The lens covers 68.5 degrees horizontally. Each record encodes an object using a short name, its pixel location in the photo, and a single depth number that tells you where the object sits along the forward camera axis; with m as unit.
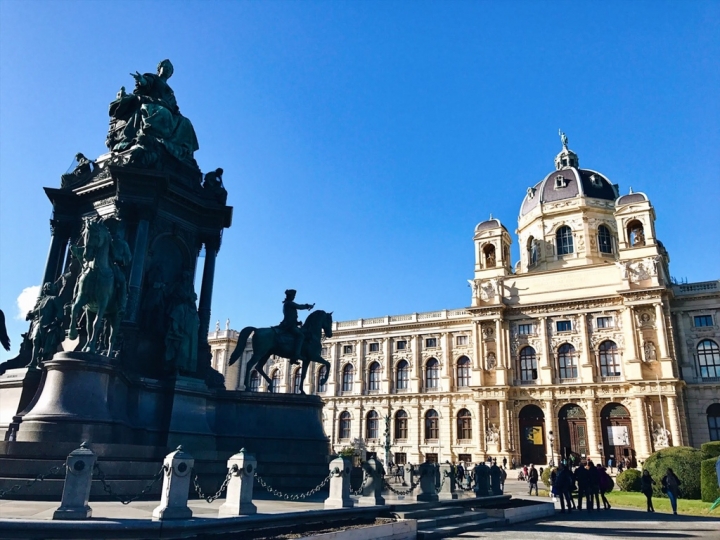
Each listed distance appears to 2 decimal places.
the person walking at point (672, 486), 16.19
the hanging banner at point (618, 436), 44.56
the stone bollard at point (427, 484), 13.01
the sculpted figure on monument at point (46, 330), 12.49
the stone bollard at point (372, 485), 11.31
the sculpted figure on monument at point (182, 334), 13.50
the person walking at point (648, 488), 17.33
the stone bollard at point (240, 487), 8.29
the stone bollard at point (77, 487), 6.83
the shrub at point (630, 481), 28.75
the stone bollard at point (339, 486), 10.09
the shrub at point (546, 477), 30.99
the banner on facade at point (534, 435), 47.72
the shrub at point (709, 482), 21.03
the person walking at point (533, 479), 27.76
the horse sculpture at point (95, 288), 11.95
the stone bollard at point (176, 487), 7.21
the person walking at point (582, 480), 16.72
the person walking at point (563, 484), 16.34
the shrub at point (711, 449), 25.31
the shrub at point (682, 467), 24.23
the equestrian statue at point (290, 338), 15.98
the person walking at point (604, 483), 17.39
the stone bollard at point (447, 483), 15.58
